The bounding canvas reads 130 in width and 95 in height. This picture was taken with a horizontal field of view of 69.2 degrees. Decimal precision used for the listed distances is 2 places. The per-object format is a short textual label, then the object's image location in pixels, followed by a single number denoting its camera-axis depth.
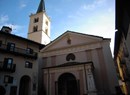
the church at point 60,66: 14.59
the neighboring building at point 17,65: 14.52
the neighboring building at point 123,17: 6.22
